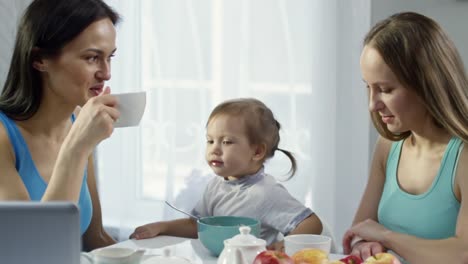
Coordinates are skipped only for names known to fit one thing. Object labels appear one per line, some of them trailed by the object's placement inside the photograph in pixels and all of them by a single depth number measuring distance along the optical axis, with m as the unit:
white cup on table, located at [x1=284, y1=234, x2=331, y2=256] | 2.16
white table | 2.28
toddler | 2.59
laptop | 1.58
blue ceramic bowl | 2.27
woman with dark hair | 2.29
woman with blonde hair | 2.27
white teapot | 2.05
